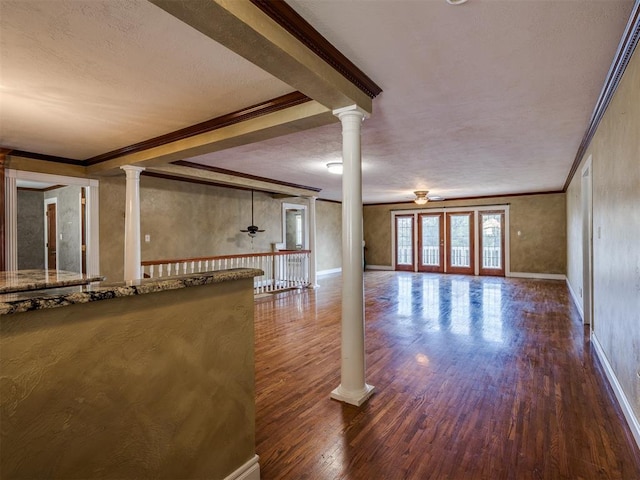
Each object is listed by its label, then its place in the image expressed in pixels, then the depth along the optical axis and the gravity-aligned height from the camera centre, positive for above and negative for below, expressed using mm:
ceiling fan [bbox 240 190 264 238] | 7625 +209
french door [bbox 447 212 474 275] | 10336 -190
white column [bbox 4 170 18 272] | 4375 +303
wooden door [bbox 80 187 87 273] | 5446 +249
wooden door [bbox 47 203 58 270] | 6816 +74
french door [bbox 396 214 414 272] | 11430 -187
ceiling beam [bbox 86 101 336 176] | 2818 +1023
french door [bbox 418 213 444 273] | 10852 -157
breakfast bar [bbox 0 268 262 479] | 1022 -509
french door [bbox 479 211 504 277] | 9914 -192
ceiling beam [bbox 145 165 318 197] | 5148 +1081
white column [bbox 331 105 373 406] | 2607 -255
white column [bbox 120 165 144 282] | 4621 +231
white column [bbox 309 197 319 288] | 8133 -155
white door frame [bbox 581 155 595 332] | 4492 -207
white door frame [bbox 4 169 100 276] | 4410 +451
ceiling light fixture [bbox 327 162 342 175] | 5188 +1104
